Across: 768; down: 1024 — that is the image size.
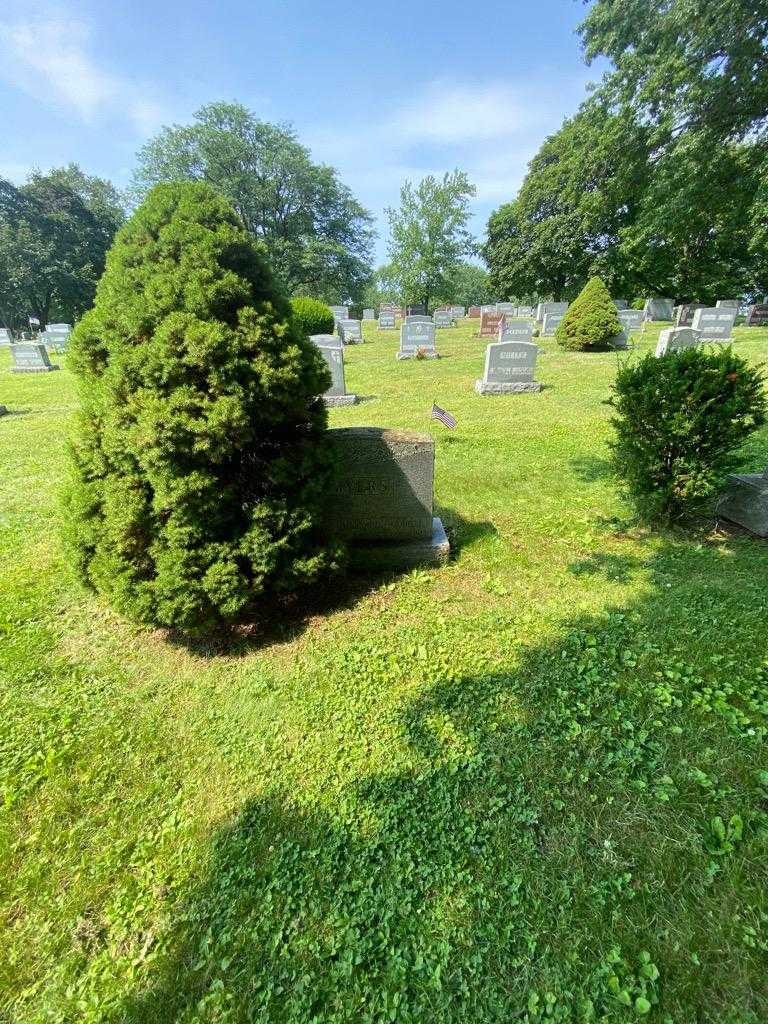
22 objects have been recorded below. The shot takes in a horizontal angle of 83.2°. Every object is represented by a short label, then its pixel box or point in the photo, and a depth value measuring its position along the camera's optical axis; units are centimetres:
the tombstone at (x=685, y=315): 1971
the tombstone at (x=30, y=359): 1619
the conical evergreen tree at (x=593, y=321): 1367
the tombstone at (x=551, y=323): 1879
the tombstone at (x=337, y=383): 939
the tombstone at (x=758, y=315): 1886
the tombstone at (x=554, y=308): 1922
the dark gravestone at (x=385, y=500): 347
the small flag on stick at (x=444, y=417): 578
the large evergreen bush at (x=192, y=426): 237
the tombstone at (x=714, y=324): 1534
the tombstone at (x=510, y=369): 960
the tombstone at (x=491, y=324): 2130
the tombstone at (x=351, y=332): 2101
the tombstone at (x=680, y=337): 1000
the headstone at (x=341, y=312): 2775
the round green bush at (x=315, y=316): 1282
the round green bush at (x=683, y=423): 345
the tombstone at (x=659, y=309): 2366
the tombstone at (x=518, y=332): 1524
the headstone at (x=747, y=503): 377
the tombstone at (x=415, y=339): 1528
